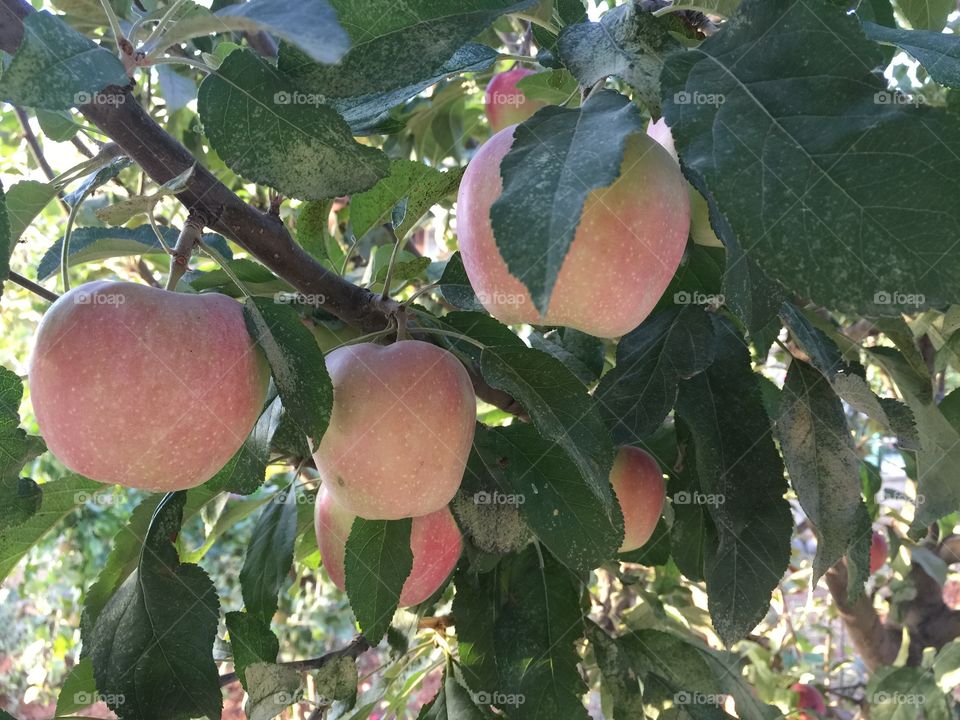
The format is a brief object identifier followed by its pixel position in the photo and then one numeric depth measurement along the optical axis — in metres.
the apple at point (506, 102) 1.00
